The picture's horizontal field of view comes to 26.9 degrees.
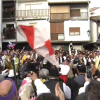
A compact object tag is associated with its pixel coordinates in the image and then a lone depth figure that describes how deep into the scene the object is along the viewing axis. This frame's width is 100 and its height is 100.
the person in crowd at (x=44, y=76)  3.68
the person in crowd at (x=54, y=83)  3.42
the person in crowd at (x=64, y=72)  4.82
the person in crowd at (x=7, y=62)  8.54
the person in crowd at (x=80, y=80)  4.56
